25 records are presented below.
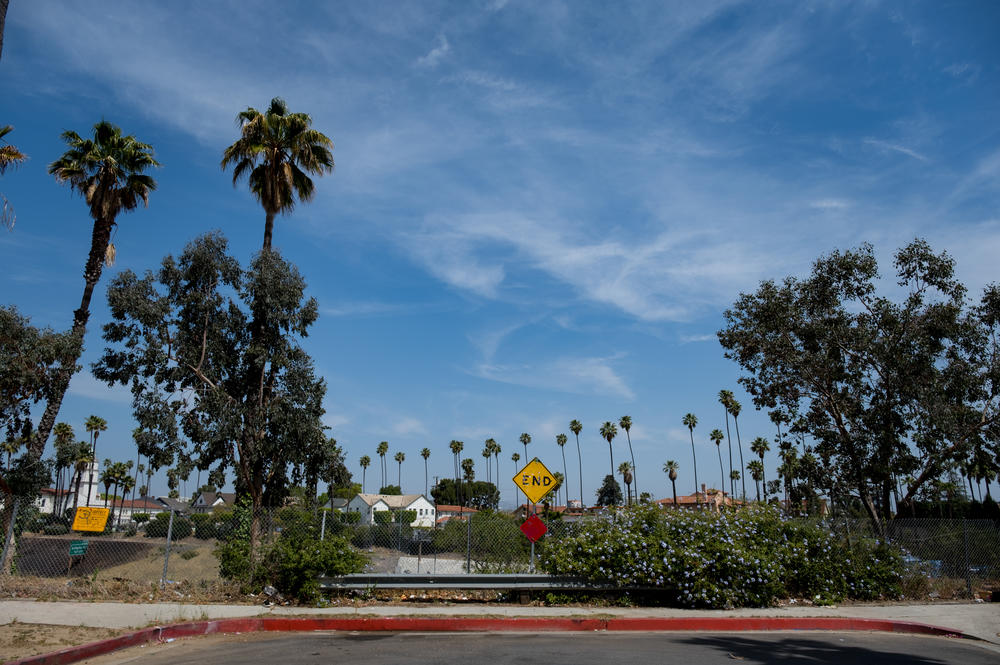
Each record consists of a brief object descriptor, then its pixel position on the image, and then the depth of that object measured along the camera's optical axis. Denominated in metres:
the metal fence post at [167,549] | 12.76
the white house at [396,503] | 107.46
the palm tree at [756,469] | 86.84
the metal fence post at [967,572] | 14.95
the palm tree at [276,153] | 21.61
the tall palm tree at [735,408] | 79.02
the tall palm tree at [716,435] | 91.19
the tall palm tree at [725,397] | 78.39
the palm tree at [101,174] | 21.77
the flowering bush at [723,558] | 12.88
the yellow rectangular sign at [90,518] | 14.02
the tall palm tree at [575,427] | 97.69
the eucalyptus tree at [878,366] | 20.72
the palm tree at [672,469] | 92.75
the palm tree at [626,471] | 97.34
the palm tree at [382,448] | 120.19
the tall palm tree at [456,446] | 111.69
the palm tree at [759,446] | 83.44
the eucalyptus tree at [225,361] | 16.53
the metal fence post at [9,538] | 12.60
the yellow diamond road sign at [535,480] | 14.42
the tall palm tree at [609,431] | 93.56
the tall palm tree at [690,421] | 89.75
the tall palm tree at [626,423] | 89.56
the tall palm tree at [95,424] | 72.94
